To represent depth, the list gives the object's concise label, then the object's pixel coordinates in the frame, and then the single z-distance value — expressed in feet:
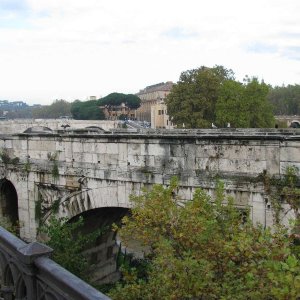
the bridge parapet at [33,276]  8.13
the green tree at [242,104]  136.67
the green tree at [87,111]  335.88
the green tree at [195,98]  144.15
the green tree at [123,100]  328.08
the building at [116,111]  339.77
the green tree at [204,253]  17.06
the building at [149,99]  378.53
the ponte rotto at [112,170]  28.91
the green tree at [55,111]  506.07
